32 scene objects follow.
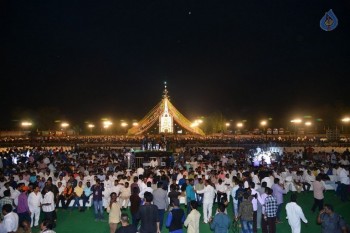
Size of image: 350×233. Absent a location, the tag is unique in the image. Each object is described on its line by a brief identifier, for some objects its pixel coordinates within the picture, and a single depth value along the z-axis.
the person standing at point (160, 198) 9.48
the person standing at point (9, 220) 7.31
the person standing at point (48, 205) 10.11
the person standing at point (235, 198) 10.73
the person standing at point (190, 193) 11.30
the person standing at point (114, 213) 8.62
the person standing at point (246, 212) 8.50
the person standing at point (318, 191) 10.98
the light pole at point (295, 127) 57.57
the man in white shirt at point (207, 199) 10.59
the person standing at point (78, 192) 12.98
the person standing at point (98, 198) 11.19
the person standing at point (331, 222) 6.53
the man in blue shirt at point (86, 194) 13.00
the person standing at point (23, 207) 9.57
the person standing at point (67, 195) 12.88
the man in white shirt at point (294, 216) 7.80
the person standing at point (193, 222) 7.05
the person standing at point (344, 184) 14.09
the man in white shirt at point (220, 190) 12.44
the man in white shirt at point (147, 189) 10.61
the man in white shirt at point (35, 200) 10.29
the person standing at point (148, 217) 7.10
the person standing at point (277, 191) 10.30
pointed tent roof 61.38
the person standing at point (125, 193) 11.53
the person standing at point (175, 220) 6.86
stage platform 23.52
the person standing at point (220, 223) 7.09
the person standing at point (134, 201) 9.38
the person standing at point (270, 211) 8.35
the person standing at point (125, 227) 5.87
